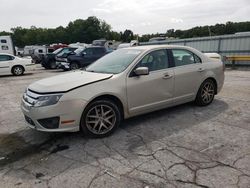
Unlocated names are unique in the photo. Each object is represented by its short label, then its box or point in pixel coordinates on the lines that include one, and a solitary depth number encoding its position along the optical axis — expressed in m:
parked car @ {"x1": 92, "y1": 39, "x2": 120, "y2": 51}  25.57
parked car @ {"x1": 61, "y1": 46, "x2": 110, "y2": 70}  11.98
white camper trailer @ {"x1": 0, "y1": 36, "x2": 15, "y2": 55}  18.49
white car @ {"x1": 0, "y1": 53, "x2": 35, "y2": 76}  11.11
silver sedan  2.94
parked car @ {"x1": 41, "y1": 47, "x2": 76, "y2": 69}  13.91
